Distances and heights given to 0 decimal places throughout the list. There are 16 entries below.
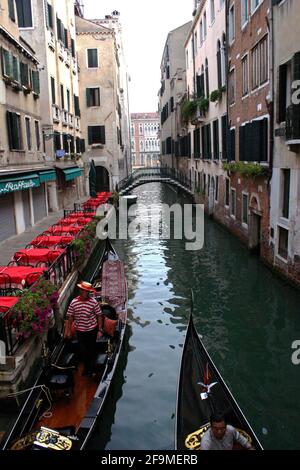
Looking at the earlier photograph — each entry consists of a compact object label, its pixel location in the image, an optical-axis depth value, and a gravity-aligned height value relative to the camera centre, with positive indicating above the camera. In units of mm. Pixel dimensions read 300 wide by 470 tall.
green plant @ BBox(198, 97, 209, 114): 22041 +2543
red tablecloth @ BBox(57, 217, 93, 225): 14812 -2158
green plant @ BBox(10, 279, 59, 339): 6332 -2274
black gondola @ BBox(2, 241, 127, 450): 4551 -2973
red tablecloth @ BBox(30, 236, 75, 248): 11492 -2178
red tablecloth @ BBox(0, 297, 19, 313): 6656 -2211
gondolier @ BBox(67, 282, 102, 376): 6160 -2285
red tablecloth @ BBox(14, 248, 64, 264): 9930 -2183
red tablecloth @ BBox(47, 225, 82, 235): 13070 -2147
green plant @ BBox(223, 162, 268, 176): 12445 -482
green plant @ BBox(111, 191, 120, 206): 25228 -2445
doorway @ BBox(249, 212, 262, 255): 14123 -2678
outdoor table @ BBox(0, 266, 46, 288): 8148 -2180
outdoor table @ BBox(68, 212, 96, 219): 16750 -2222
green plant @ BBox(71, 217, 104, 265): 11306 -2306
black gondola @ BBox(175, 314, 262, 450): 4555 -2815
